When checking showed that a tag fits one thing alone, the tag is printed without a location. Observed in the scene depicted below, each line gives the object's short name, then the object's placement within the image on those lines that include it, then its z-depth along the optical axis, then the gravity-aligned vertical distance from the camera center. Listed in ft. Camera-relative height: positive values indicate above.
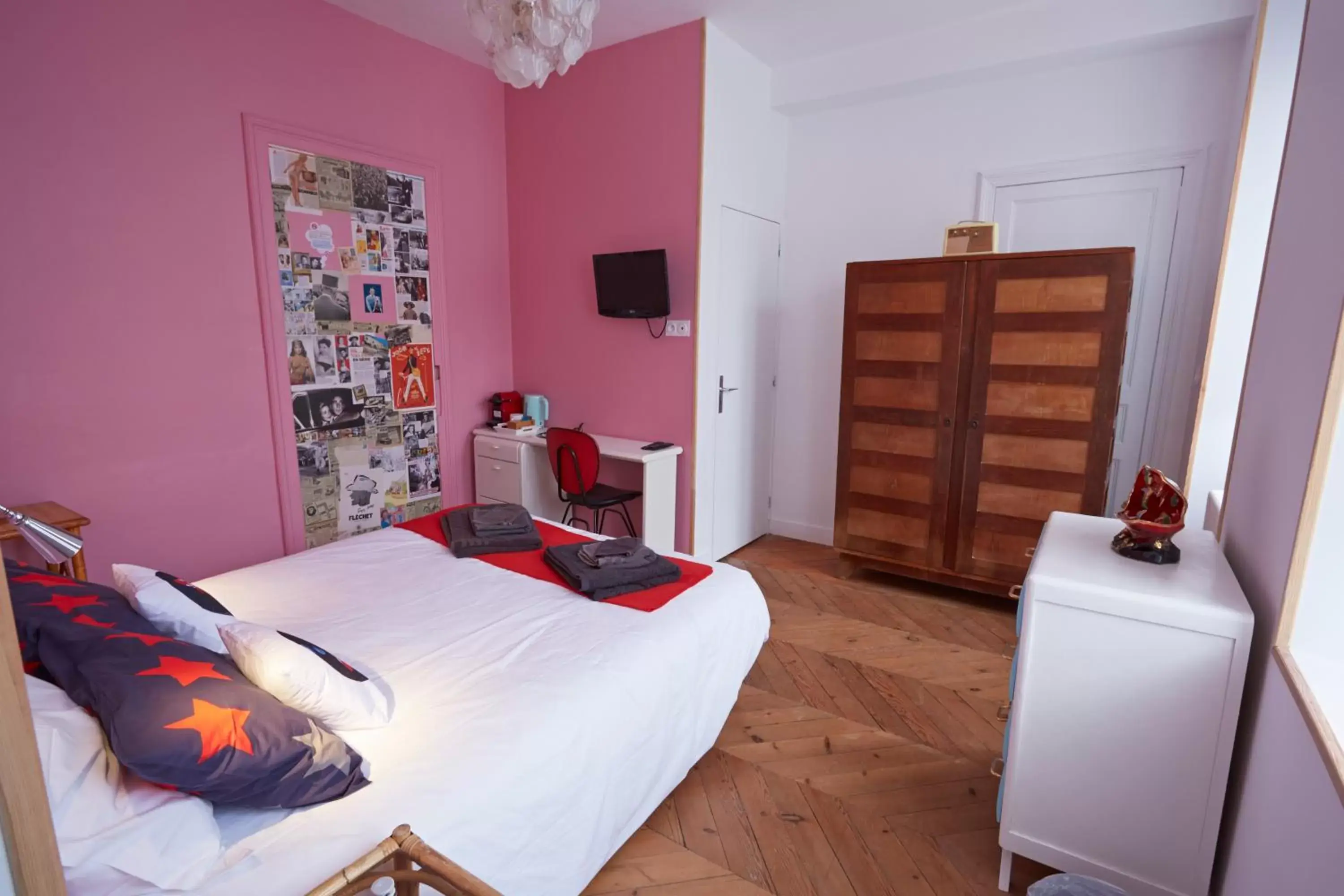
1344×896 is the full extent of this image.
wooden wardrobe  9.49 -1.02
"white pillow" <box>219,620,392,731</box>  4.11 -2.19
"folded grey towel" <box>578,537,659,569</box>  6.98 -2.36
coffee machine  13.48 -1.49
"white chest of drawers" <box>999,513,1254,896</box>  4.70 -2.80
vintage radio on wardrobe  10.29 +1.60
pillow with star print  3.32 -2.03
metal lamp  3.03 -1.00
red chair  10.95 -2.30
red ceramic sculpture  5.44 -1.49
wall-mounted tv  11.64 +0.93
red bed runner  6.48 -2.58
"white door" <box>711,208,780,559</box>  12.49 -0.78
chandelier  6.27 +2.94
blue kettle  13.53 -1.52
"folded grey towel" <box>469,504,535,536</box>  7.94 -2.31
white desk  11.60 -2.69
